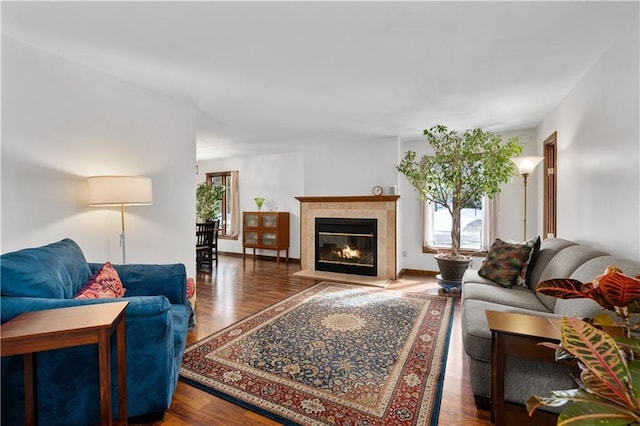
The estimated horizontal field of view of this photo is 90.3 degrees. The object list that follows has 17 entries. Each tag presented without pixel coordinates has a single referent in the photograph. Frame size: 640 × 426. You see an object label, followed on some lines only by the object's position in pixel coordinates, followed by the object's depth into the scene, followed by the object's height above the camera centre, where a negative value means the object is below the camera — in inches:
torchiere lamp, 151.7 +21.2
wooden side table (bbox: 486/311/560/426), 59.4 -26.7
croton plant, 32.2 -17.4
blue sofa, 60.3 -30.2
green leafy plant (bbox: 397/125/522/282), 156.5 +18.2
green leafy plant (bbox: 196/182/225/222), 271.6 +5.6
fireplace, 203.9 -12.4
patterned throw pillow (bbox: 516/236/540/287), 120.0 -23.7
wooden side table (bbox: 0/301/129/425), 51.5 -21.3
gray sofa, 67.4 -29.4
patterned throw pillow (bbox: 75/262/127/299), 78.0 -19.9
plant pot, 164.4 -31.3
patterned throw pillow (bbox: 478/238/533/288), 119.6 -21.2
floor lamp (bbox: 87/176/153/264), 102.3 +6.1
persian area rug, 75.1 -46.6
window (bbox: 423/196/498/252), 201.0 -12.5
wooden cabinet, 262.7 -19.2
